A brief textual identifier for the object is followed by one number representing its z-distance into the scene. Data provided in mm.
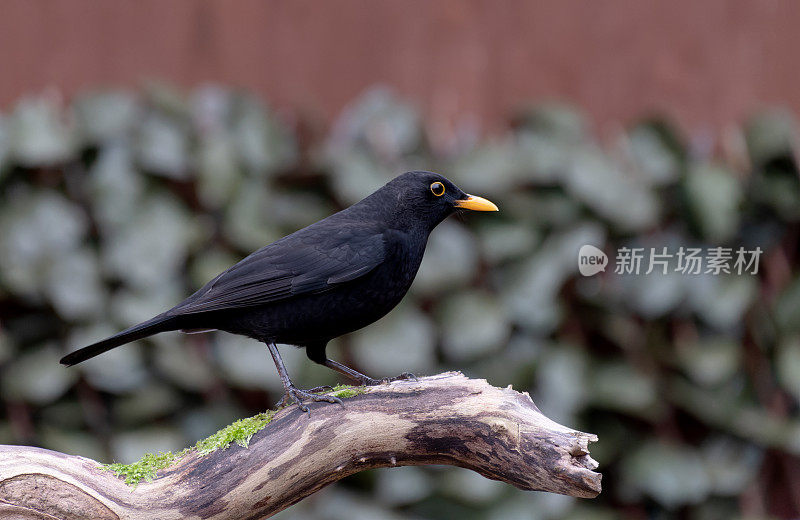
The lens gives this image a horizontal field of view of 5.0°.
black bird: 4675
